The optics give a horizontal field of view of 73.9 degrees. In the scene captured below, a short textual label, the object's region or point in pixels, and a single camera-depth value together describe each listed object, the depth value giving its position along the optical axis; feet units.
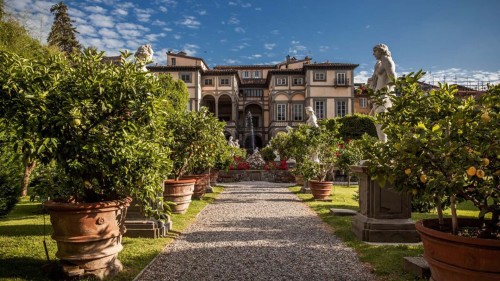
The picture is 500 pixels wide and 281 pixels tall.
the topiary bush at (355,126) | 114.32
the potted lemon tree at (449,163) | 8.29
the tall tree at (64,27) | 117.64
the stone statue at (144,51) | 21.04
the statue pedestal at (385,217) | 18.78
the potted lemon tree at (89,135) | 11.31
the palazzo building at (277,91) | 133.80
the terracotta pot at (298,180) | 56.97
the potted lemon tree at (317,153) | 38.09
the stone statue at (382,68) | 20.30
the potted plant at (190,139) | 30.04
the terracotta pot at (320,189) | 37.58
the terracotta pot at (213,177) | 55.83
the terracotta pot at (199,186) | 36.94
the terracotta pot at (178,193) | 26.94
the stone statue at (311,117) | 50.63
